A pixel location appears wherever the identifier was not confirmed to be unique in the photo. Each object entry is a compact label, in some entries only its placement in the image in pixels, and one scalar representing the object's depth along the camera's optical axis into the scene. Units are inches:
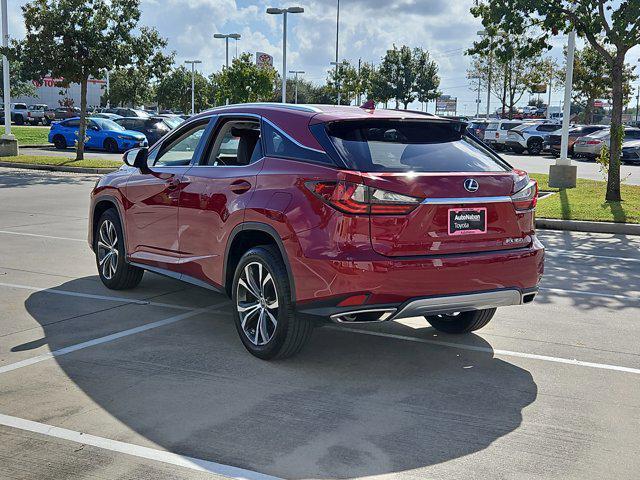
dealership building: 3599.9
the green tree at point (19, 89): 3651.6
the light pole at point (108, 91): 2858.3
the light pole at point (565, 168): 730.8
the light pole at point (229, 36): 2068.4
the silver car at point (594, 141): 1347.2
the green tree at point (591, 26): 605.9
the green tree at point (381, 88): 2468.0
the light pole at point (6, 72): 1027.3
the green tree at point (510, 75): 2361.0
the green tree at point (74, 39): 949.8
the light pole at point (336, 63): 2551.7
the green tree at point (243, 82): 2186.3
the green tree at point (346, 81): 2728.8
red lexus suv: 194.7
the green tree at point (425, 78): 2527.1
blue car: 1225.4
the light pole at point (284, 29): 1360.7
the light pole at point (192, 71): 2817.4
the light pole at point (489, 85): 2502.5
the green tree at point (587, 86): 1923.0
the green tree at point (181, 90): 3105.3
